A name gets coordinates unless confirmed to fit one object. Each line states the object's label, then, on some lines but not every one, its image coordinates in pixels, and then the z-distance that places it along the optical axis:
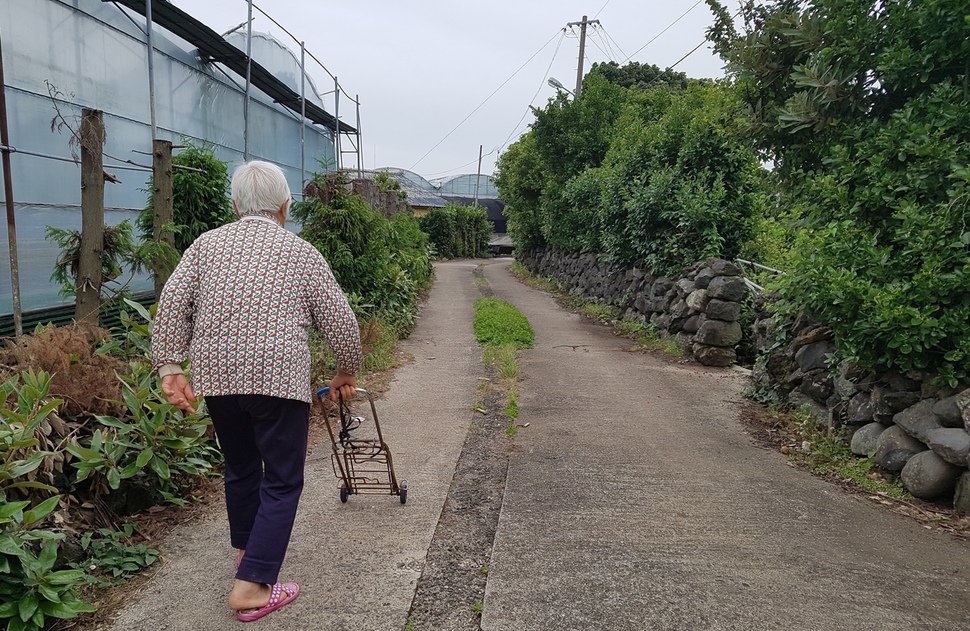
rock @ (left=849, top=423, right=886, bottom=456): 4.21
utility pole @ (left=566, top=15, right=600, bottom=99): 23.64
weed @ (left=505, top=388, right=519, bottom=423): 5.54
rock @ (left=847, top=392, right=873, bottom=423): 4.34
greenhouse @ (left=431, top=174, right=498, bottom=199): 62.59
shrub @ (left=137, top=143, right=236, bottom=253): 6.13
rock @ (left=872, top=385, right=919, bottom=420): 4.05
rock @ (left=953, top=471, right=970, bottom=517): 3.49
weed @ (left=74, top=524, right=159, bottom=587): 2.75
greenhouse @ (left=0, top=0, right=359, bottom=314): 6.52
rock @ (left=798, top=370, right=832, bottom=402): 4.98
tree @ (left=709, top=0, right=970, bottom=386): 3.72
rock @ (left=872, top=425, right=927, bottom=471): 3.91
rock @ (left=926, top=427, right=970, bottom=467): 3.45
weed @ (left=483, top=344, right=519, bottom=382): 7.14
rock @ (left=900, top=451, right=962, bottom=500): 3.60
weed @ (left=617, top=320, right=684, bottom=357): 8.87
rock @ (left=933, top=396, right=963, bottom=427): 3.64
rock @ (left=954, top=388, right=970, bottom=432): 3.50
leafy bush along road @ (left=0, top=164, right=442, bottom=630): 2.36
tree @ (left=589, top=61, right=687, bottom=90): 35.19
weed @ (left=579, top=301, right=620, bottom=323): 12.53
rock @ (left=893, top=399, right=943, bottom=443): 3.79
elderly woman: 2.43
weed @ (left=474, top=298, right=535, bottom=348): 9.51
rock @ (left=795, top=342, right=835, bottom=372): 5.07
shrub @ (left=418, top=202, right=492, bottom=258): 36.97
